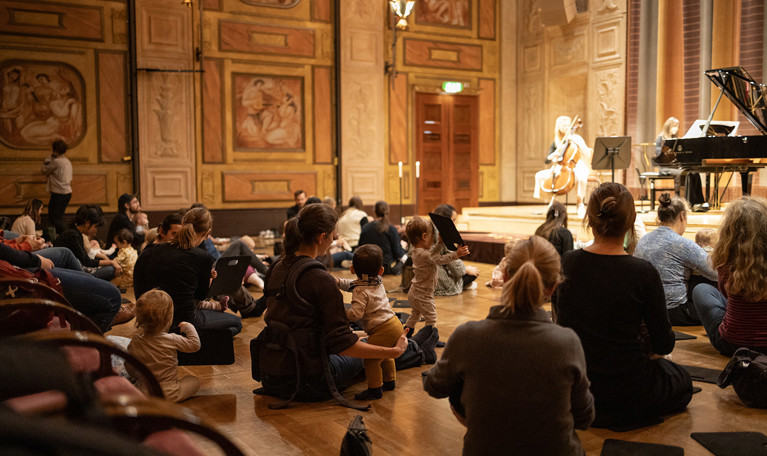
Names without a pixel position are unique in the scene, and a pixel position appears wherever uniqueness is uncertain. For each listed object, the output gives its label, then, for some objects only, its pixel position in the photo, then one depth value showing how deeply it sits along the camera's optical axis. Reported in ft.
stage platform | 28.96
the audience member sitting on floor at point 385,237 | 25.04
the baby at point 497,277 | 21.06
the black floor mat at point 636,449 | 9.09
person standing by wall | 32.76
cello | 33.96
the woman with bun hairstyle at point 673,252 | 15.38
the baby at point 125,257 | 23.54
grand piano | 27.02
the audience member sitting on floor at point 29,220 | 23.94
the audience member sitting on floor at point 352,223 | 30.37
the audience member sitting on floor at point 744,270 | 11.32
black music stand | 31.81
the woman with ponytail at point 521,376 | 6.36
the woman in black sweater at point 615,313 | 9.43
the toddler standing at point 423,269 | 15.19
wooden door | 45.14
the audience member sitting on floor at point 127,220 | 25.93
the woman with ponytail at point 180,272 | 13.26
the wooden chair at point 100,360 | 5.52
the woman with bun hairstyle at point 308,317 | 10.60
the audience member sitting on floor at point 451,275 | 21.95
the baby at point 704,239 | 17.60
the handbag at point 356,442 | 8.13
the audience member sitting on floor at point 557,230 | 18.17
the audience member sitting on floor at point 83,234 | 20.33
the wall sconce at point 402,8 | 33.14
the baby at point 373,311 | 11.73
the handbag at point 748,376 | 10.81
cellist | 33.88
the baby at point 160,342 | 10.98
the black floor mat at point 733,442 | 9.14
